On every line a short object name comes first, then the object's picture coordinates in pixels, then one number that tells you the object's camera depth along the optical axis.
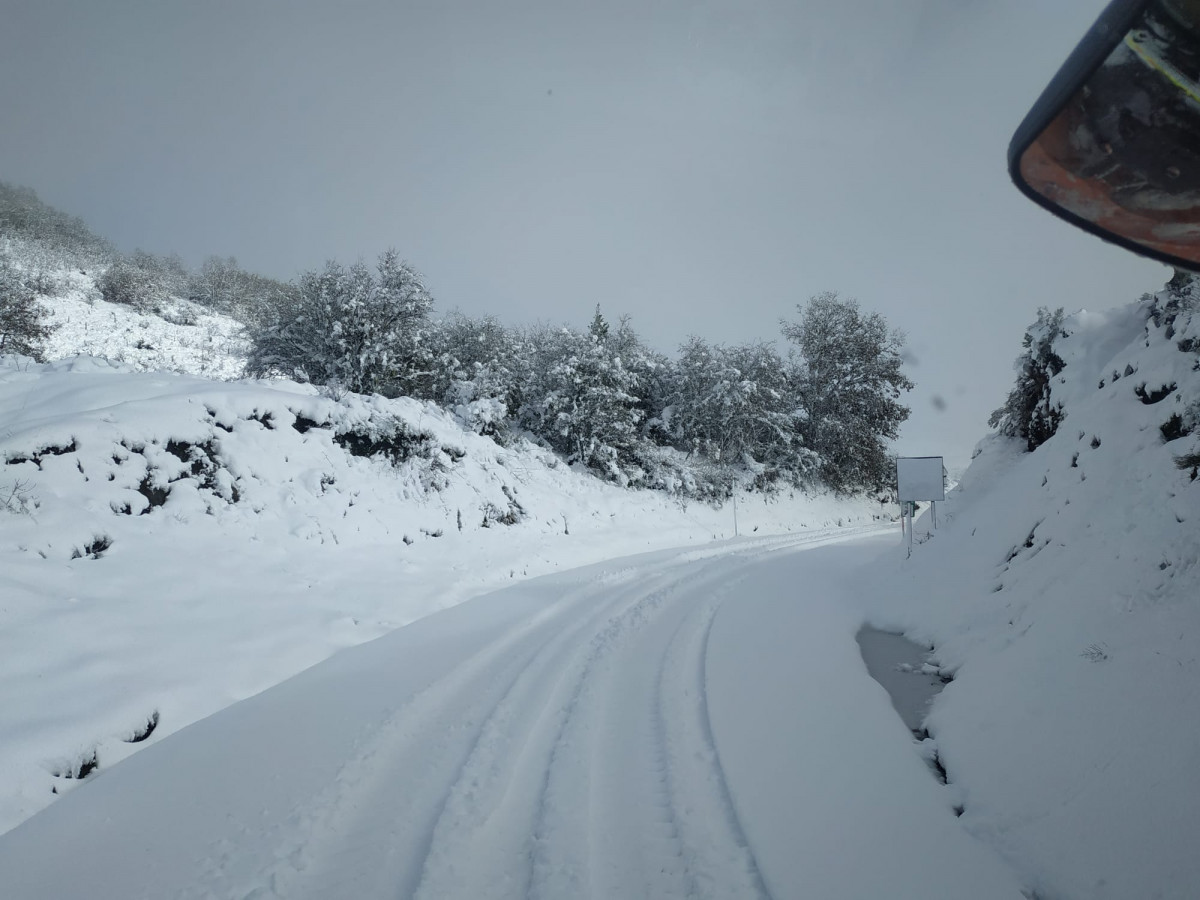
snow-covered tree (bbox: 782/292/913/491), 29.78
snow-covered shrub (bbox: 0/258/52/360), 12.04
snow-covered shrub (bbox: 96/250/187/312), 24.69
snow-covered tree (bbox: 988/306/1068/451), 8.60
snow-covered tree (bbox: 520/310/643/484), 20.84
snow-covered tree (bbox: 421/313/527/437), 17.12
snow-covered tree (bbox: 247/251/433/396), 15.45
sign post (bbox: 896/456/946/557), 10.30
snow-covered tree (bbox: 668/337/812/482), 25.38
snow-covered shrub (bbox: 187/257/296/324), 30.94
